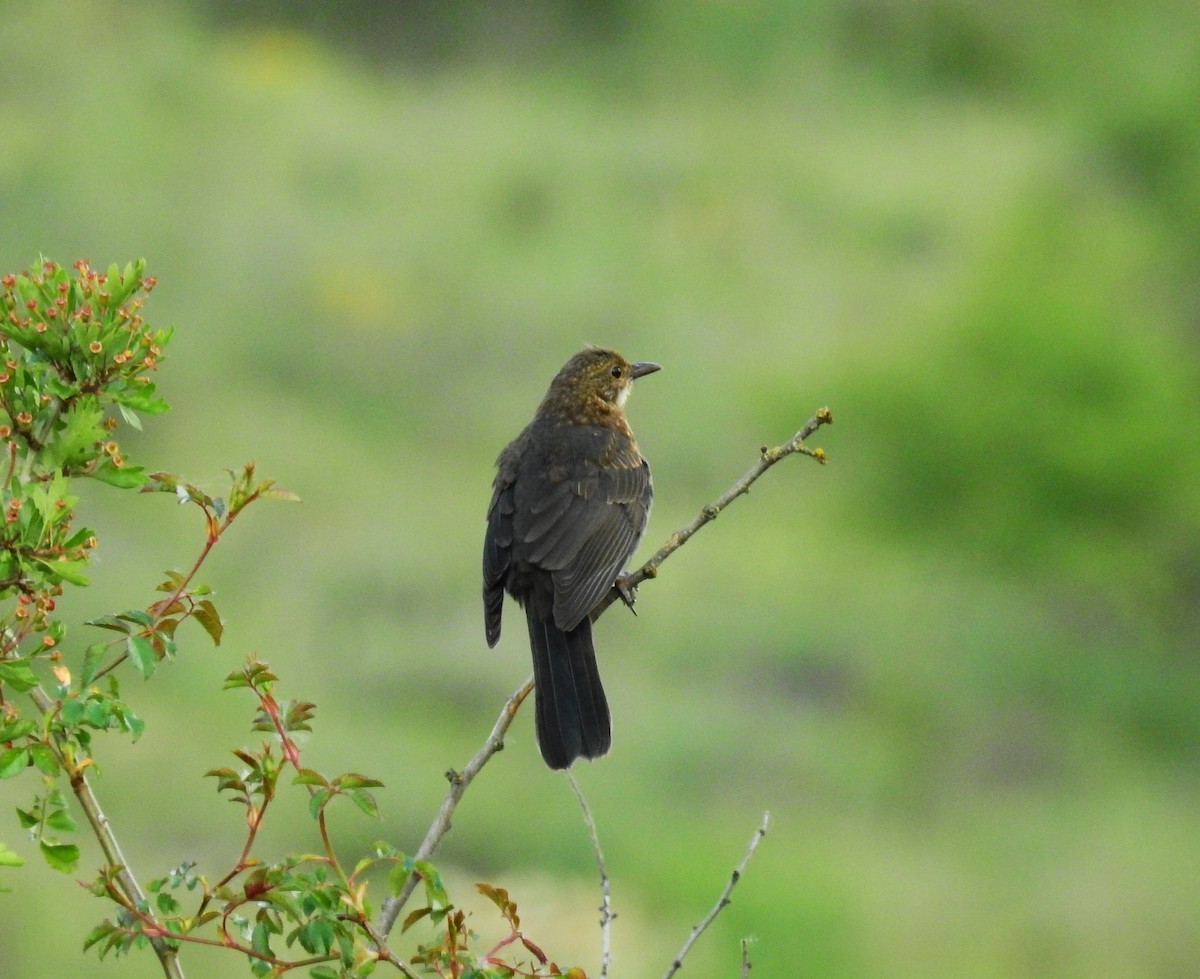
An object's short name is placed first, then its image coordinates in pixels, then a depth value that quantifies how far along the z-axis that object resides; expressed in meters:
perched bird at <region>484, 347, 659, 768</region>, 9.84
